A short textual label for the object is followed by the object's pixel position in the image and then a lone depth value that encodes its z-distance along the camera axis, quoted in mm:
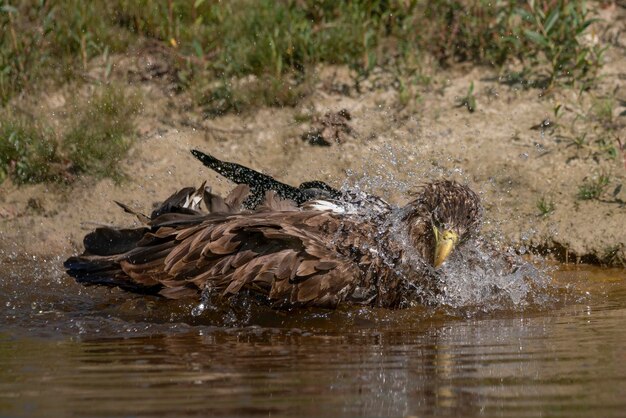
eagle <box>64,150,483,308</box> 12758
